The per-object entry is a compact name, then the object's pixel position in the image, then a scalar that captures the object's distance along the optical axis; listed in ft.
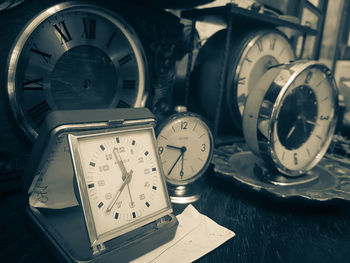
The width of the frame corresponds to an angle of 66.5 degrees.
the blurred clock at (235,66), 1.05
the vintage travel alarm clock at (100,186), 0.48
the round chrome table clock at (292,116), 0.71
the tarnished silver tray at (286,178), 0.71
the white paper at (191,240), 0.51
